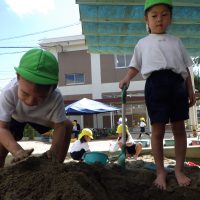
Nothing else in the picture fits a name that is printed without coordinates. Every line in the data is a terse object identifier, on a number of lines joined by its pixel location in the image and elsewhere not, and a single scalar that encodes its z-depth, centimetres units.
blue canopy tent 1054
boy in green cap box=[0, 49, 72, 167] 155
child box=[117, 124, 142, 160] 487
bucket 235
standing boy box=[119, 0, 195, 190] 188
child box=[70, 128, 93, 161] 462
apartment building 1675
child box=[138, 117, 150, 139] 1331
